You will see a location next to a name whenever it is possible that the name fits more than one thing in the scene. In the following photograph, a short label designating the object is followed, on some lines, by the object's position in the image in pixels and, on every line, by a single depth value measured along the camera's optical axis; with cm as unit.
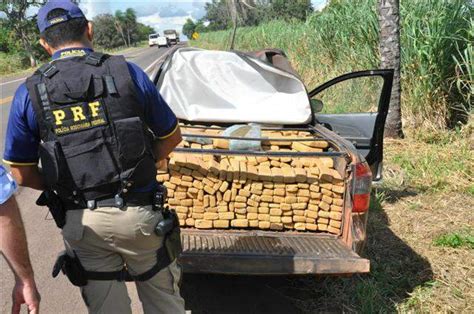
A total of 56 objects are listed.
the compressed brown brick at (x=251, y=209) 344
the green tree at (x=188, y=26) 13023
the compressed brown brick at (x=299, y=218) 347
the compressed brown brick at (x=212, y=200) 342
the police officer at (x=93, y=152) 201
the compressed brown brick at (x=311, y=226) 346
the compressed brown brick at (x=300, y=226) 347
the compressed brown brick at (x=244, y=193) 341
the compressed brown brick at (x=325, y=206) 339
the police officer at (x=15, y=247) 172
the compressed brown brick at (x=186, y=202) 342
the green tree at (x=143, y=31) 12076
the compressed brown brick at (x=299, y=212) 344
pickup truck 291
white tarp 423
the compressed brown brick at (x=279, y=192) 340
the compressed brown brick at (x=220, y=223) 345
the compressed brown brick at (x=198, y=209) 344
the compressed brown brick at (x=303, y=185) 340
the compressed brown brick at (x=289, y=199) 342
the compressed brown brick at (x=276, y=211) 344
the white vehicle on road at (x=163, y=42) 6825
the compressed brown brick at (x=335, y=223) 338
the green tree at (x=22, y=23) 3341
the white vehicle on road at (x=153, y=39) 7750
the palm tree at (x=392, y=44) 664
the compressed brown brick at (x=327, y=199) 337
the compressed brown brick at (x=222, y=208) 344
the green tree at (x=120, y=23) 9144
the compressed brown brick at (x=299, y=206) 343
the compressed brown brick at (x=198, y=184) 339
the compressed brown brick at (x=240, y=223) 345
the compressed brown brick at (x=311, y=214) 342
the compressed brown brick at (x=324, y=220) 343
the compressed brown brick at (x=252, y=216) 345
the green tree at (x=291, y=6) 3662
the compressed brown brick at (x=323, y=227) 344
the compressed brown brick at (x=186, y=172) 336
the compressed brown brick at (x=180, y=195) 340
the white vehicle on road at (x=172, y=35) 7488
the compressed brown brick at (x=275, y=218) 346
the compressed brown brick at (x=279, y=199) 343
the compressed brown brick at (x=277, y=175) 334
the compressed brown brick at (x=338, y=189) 328
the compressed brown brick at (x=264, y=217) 346
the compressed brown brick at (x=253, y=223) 347
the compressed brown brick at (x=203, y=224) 345
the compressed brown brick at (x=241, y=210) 345
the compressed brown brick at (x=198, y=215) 347
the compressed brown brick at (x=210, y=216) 345
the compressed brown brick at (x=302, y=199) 343
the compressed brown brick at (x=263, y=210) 344
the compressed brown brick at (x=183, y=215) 346
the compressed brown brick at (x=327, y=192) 336
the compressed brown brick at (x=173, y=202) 342
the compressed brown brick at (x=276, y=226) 348
